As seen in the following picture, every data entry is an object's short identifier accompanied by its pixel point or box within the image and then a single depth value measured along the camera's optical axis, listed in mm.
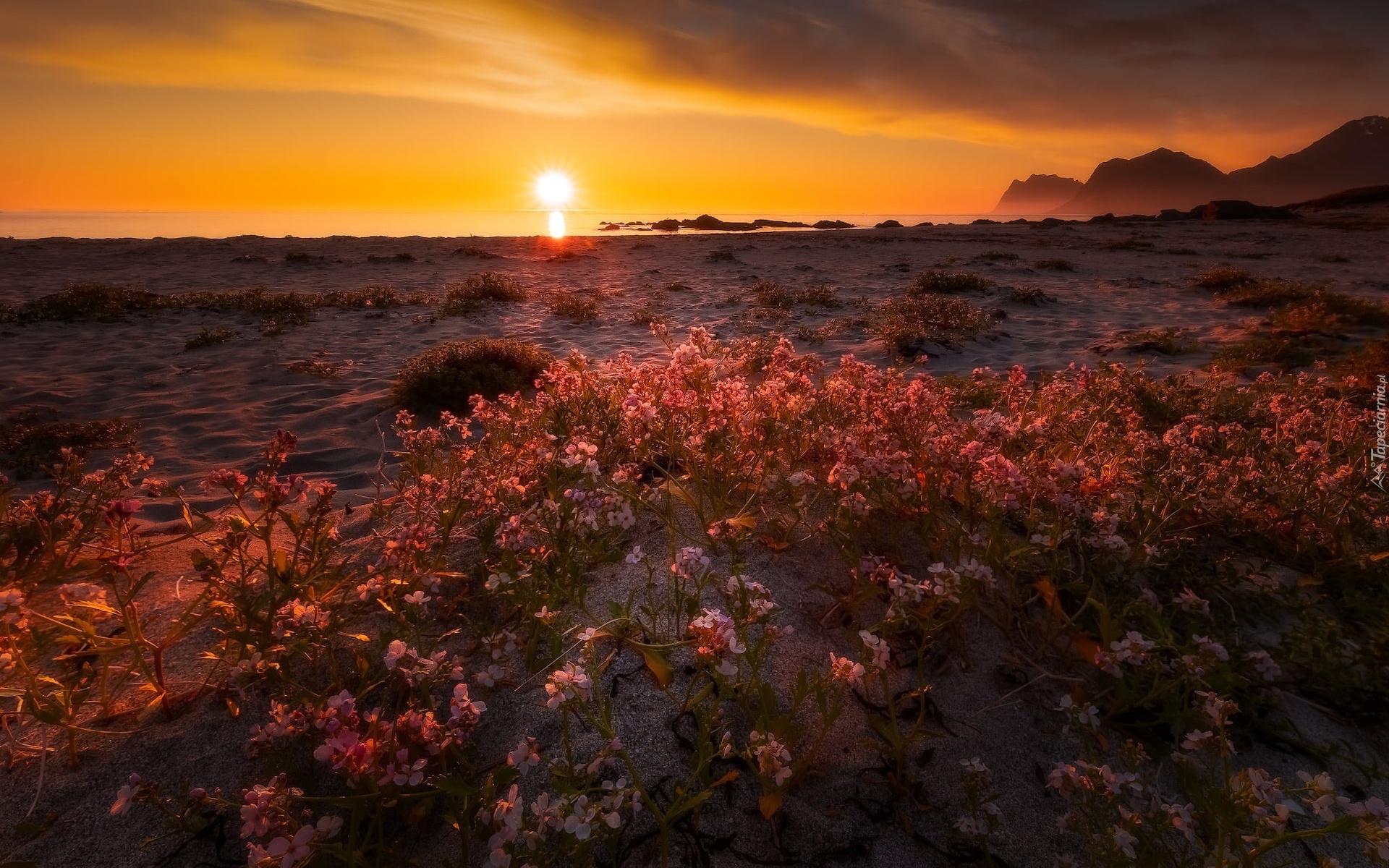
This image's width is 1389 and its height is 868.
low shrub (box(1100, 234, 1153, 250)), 25703
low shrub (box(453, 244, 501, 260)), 27062
